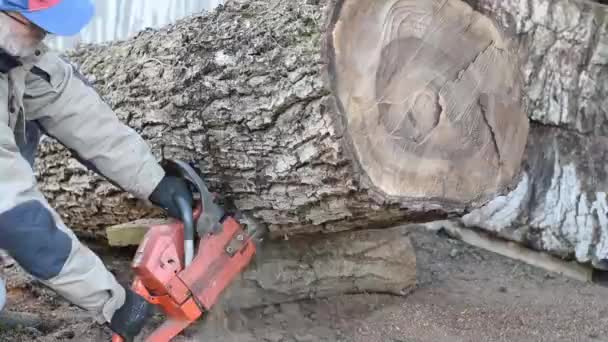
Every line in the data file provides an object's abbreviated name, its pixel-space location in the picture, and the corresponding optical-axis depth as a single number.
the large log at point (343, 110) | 2.61
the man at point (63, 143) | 2.37
